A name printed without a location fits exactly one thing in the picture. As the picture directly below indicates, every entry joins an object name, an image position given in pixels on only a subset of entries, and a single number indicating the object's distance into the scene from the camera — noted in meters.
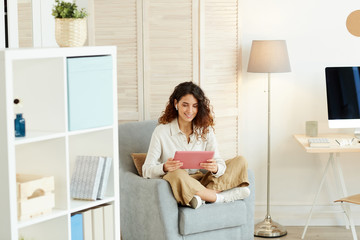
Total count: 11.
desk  6.08
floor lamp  6.43
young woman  5.48
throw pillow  5.87
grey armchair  5.35
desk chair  5.74
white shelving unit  3.76
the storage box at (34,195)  3.84
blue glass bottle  3.81
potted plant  4.21
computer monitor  6.53
